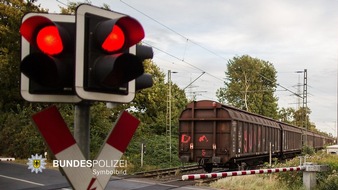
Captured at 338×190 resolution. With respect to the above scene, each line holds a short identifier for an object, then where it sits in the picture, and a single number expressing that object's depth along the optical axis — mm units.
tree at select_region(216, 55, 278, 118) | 66062
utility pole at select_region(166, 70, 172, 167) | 27541
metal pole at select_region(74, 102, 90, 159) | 2820
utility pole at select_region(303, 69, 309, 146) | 31050
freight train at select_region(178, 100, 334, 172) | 18109
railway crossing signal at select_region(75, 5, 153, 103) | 2689
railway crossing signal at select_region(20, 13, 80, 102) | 2682
